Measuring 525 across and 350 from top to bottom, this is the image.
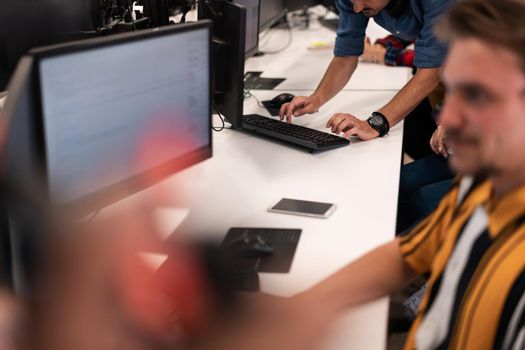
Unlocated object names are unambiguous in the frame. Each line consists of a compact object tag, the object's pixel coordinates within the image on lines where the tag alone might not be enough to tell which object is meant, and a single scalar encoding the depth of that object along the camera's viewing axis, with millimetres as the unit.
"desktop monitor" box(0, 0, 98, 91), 1697
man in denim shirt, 2037
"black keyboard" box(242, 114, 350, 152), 1908
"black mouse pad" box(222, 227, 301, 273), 1306
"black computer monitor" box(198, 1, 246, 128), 1812
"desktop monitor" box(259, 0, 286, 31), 2922
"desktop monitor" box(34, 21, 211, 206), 1179
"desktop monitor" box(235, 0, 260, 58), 2514
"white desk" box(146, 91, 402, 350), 1249
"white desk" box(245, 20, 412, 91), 2668
